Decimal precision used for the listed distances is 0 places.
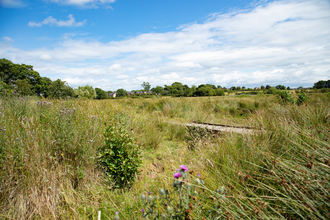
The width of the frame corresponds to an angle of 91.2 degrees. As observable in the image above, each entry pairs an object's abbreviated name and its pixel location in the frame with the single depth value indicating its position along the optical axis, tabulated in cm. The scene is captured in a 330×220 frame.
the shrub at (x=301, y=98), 752
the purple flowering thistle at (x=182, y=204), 98
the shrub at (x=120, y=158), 292
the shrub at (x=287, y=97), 786
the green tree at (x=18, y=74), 2917
